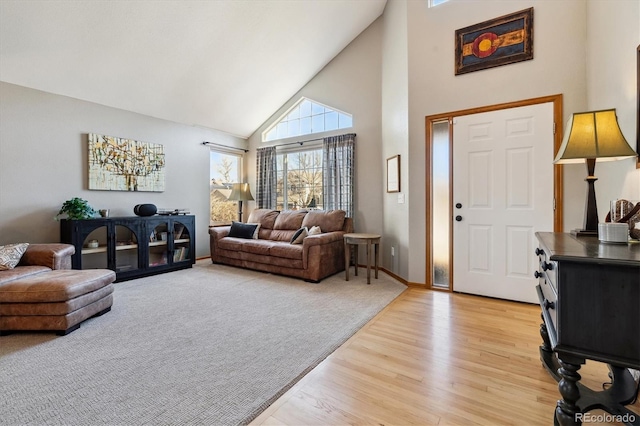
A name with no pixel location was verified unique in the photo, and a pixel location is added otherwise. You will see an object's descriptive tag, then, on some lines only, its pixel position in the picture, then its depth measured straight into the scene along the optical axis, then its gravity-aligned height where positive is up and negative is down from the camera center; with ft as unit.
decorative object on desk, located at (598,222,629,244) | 4.12 -0.41
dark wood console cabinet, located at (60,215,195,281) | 11.77 -1.55
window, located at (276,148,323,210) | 17.53 +1.84
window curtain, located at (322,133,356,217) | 15.76 +2.05
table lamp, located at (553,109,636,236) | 5.20 +1.14
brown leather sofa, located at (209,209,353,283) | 12.53 -1.79
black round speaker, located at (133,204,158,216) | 13.71 +0.06
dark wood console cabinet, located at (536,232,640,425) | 3.19 -1.25
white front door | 9.57 +0.32
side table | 12.28 -1.50
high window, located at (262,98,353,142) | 16.69 +5.43
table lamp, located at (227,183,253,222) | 18.52 +1.06
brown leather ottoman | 7.45 -2.47
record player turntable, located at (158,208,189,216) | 14.96 -0.10
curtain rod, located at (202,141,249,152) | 17.88 +4.23
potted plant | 11.53 +0.08
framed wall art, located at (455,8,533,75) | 9.65 +5.81
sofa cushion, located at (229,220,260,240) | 16.06 -1.19
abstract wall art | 13.16 +2.30
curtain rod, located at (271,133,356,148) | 17.34 +4.18
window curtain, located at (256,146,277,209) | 18.98 +2.11
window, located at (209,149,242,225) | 18.88 +1.85
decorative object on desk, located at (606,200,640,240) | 4.43 -0.17
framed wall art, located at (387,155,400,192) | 12.72 +1.57
